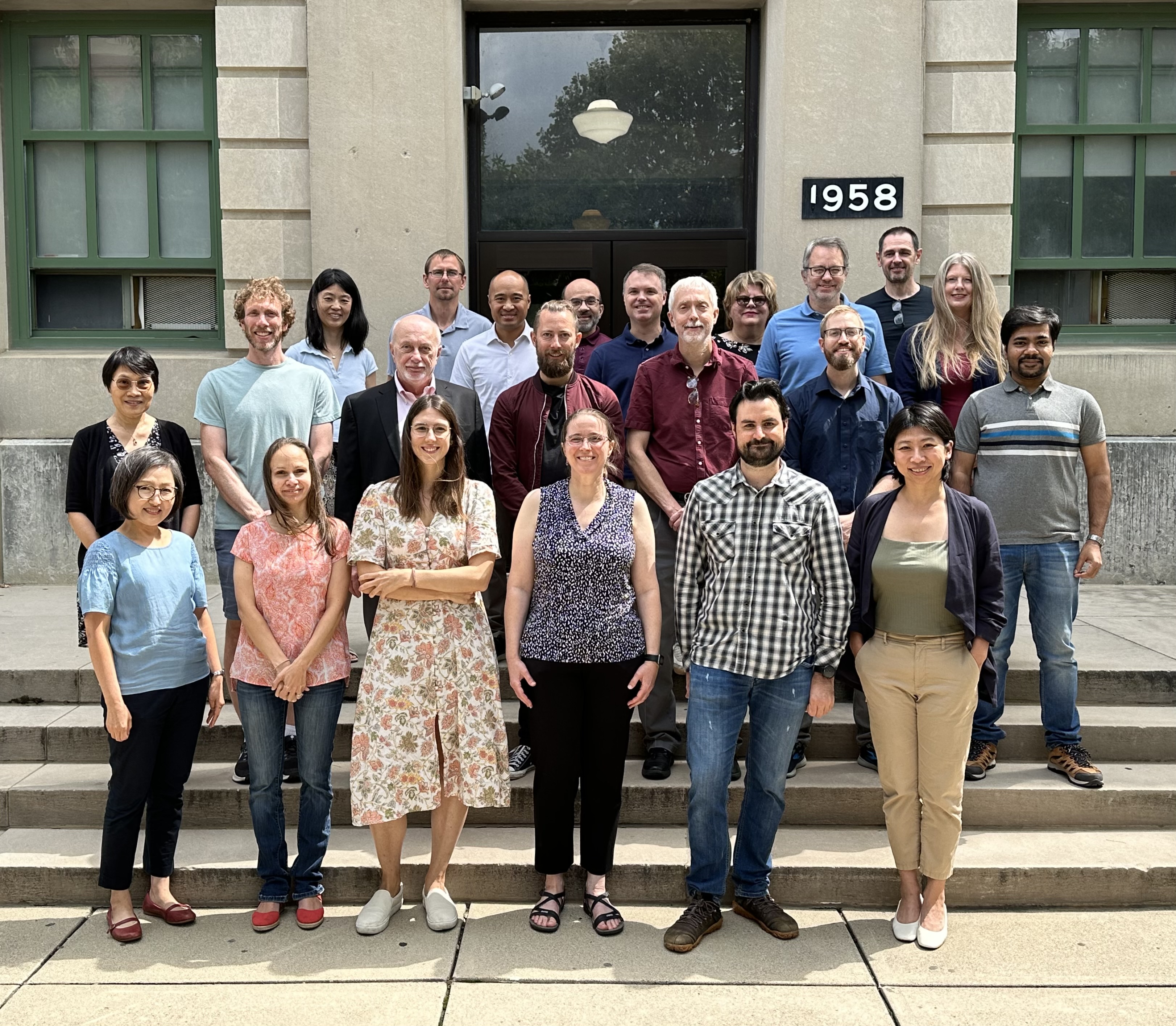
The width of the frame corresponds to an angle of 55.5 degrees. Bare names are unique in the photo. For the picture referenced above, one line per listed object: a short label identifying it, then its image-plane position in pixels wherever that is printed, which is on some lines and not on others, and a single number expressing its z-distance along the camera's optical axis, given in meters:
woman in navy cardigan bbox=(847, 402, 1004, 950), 3.97
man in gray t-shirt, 4.82
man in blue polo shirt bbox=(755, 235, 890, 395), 5.33
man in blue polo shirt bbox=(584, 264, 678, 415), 5.41
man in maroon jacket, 4.87
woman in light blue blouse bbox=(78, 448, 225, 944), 3.96
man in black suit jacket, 4.73
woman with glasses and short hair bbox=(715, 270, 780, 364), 5.77
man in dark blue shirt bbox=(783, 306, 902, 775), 4.85
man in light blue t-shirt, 4.89
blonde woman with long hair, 5.27
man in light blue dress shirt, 6.11
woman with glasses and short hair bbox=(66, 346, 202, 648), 4.53
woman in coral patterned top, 4.03
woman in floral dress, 4.05
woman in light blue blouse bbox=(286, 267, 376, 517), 5.79
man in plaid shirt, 3.91
